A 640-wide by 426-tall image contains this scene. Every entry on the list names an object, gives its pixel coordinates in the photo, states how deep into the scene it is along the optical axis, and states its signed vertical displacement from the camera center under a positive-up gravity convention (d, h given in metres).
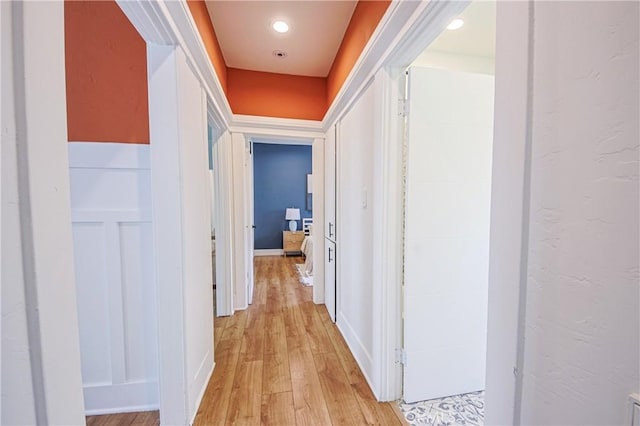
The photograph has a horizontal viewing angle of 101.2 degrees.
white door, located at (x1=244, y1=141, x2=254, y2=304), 3.12 -0.19
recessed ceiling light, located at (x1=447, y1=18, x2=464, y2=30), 1.58 +1.08
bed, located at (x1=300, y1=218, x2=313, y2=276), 4.47 -0.88
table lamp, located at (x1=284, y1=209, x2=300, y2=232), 5.92 -0.36
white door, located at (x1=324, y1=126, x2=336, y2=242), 2.74 +0.18
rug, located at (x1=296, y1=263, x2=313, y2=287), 4.00 -1.24
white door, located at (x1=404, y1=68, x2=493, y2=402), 1.55 -0.16
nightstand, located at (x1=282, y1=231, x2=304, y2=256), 5.84 -0.90
